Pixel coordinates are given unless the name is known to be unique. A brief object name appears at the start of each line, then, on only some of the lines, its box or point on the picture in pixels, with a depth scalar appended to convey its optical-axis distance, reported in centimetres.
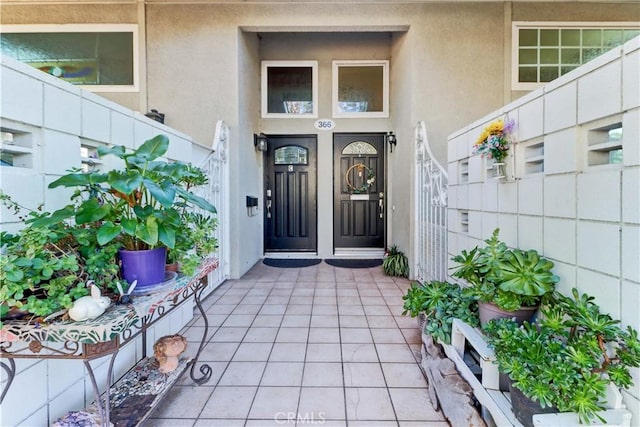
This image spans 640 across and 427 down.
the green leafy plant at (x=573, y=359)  91
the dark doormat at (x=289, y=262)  442
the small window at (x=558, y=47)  372
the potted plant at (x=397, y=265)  379
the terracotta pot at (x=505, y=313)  136
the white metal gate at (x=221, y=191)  323
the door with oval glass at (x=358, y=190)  481
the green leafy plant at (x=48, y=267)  88
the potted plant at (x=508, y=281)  128
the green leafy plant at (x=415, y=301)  185
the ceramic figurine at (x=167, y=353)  157
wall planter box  95
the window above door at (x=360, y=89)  470
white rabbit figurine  93
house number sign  473
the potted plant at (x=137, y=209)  102
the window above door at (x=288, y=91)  472
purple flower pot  116
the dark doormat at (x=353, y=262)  438
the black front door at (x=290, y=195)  484
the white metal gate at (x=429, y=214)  290
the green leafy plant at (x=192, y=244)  137
